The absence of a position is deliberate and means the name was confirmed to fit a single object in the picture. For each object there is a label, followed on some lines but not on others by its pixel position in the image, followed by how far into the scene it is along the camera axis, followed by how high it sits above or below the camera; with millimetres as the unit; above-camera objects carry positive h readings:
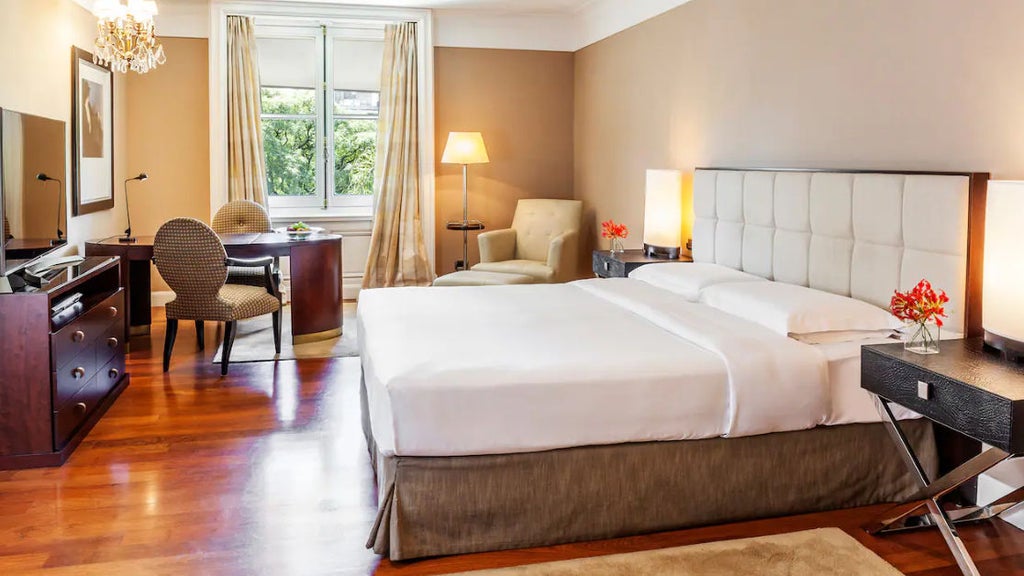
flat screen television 3688 +96
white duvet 2549 -531
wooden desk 5445 -421
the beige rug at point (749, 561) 2518 -1034
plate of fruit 5879 -135
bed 2578 -618
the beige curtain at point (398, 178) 7254 +289
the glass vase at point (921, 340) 2629 -387
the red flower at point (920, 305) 2592 -269
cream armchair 6312 -236
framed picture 5566 +512
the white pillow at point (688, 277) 3957 -297
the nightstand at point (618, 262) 5086 -295
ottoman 6125 -477
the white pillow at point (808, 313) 3059 -354
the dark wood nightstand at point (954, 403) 2166 -504
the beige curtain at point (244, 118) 6938 +747
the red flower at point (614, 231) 5500 -110
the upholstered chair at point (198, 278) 4754 -383
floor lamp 6984 +509
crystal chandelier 5102 +1107
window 7305 +855
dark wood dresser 3404 -695
